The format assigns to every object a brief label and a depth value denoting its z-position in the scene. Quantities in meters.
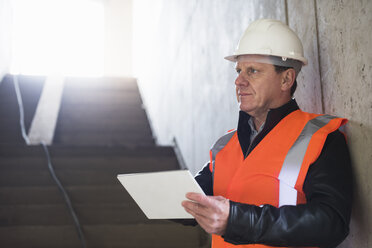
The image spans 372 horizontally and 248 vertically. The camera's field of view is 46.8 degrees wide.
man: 1.25
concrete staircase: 3.29
